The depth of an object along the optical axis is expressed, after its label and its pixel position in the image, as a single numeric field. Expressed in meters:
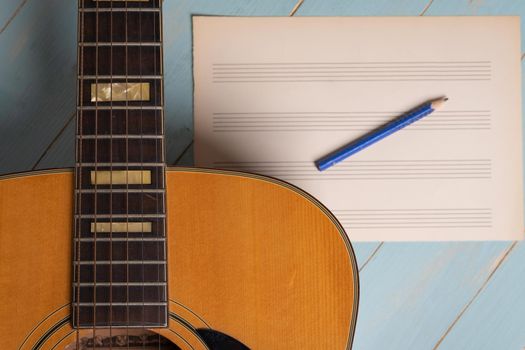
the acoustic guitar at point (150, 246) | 0.82
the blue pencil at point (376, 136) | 0.93
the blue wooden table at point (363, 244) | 0.93
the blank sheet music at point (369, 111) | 0.93
